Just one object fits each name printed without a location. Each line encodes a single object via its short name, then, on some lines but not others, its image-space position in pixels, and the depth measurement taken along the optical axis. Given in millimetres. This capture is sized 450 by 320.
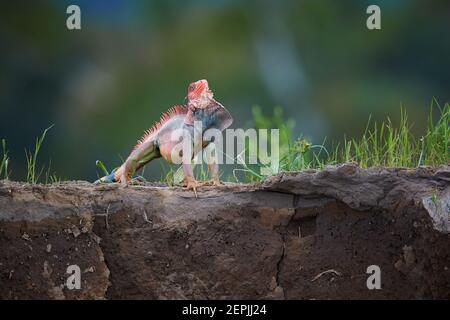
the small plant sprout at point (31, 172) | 4679
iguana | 4418
